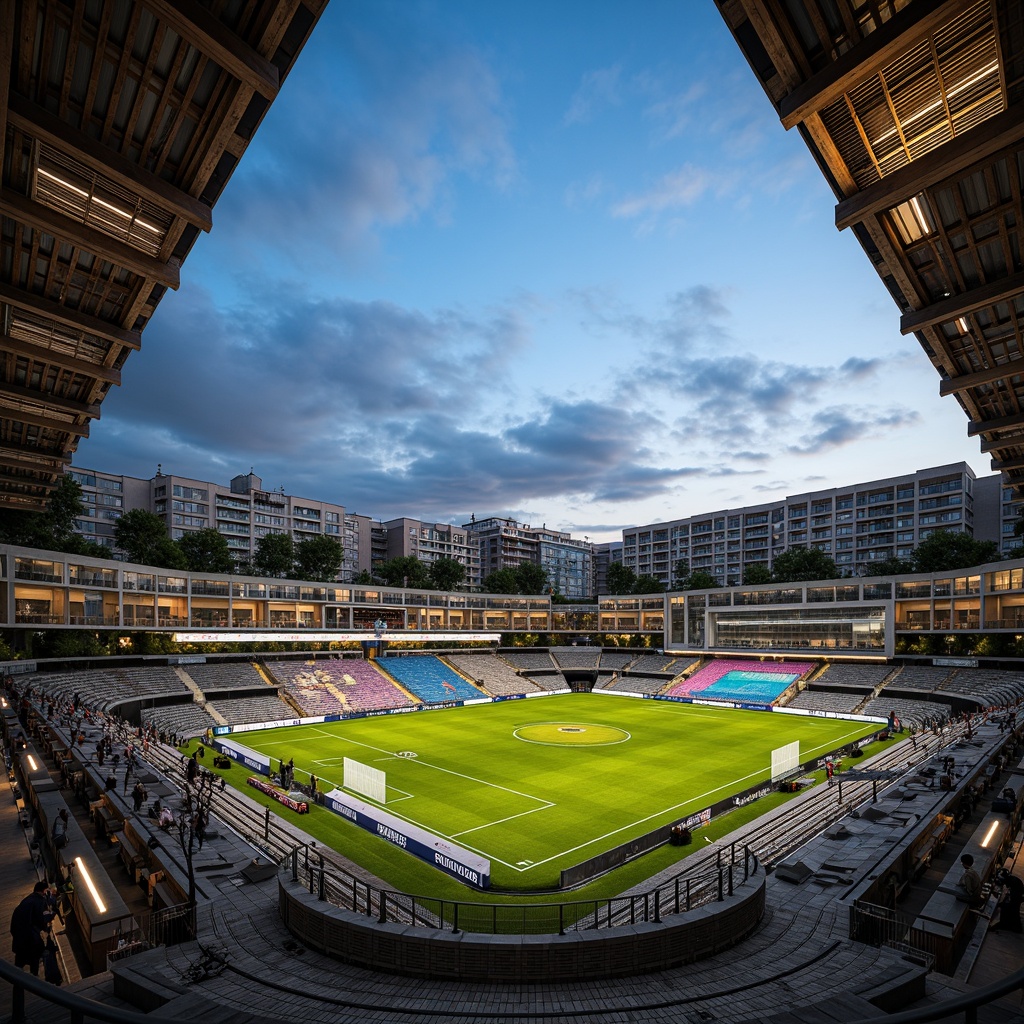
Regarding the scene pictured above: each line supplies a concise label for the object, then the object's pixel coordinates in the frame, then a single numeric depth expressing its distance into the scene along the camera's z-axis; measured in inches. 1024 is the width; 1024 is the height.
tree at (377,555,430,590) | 4672.7
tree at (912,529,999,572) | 3560.5
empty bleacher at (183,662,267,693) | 2491.4
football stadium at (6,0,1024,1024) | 377.4
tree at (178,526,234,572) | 3666.3
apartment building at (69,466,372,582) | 4266.7
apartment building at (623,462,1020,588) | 4377.5
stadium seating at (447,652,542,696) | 3230.8
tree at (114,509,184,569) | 3312.0
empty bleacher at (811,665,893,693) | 2711.6
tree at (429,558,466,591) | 4790.8
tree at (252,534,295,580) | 3973.9
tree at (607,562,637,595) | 5364.2
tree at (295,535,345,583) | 4099.4
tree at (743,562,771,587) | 4618.6
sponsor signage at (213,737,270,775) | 1609.3
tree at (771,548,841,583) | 4183.1
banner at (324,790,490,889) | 1020.5
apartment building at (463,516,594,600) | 6904.5
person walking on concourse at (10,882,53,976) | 413.4
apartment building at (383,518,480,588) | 6048.2
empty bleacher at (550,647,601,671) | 3789.4
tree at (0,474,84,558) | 2502.5
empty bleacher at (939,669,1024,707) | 2129.7
